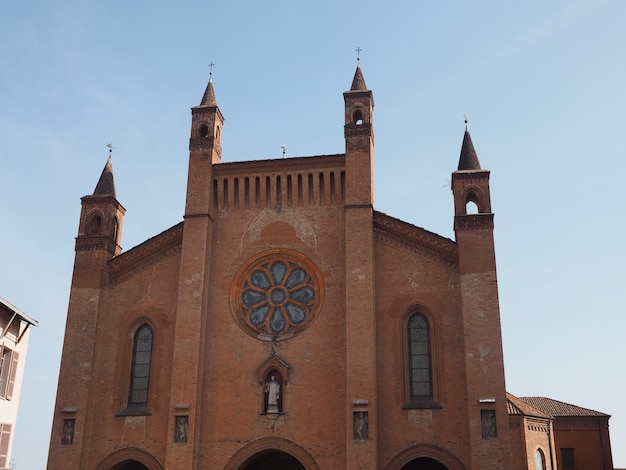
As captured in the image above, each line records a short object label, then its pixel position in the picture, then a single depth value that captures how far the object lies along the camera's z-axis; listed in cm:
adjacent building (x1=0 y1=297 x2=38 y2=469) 2152
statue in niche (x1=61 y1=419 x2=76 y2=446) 2283
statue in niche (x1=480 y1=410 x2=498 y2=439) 2053
